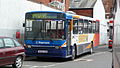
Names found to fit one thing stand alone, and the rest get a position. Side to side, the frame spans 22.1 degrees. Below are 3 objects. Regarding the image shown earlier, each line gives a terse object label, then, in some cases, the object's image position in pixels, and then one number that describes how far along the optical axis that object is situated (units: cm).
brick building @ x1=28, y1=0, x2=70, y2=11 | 3256
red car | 1173
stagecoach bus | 1695
